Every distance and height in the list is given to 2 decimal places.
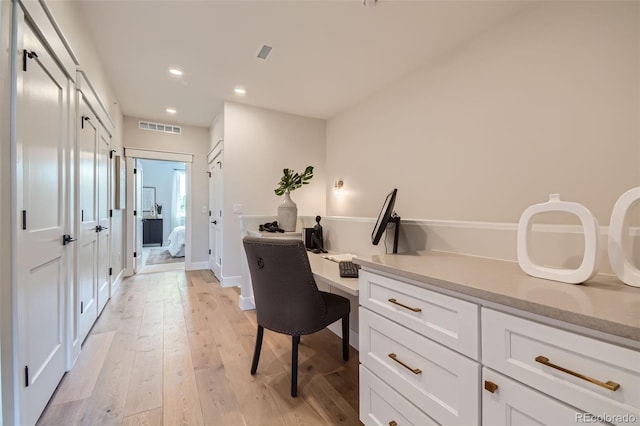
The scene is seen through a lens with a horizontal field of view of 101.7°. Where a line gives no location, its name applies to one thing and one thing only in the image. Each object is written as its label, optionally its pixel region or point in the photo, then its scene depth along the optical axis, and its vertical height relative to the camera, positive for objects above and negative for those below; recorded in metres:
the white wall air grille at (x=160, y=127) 4.54 +1.50
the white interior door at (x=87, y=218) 2.06 -0.06
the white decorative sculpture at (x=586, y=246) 0.86 -0.12
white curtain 8.39 +0.38
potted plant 2.75 +0.01
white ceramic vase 2.74 -0.03
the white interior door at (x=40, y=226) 1.21 -0.08
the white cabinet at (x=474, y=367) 0.59 -0.45
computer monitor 1.53 -0.04
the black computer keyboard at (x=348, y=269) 1.47 -0.34
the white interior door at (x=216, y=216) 4.08 -0.09
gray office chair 1.46 -0.48
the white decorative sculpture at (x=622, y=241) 0.86 -0.09
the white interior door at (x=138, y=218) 4.58 -0.14
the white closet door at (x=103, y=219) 2.66 -0.09
